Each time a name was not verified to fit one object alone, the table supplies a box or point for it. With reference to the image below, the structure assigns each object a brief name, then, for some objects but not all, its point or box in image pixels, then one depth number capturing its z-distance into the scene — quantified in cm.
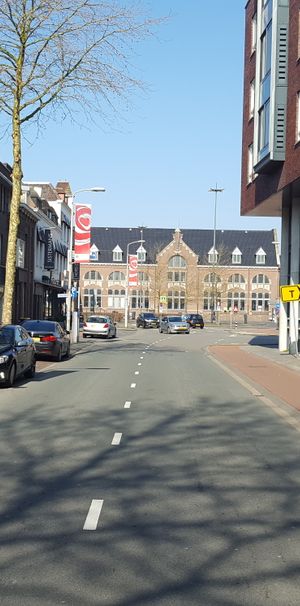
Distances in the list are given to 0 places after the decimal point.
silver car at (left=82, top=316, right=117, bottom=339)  4569
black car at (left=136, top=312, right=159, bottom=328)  7444
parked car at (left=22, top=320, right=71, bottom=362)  2467
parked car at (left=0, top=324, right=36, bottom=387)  1577
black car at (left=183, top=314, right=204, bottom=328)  7509
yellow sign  2434
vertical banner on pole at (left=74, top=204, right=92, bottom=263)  3612
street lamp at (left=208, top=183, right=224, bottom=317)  8556
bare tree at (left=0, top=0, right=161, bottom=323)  2402
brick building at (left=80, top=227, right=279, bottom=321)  10581
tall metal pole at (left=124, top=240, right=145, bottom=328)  7219
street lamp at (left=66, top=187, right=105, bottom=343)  3518
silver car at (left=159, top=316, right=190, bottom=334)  5928
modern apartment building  2681
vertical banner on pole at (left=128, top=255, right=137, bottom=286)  6372
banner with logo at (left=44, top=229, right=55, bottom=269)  5869
